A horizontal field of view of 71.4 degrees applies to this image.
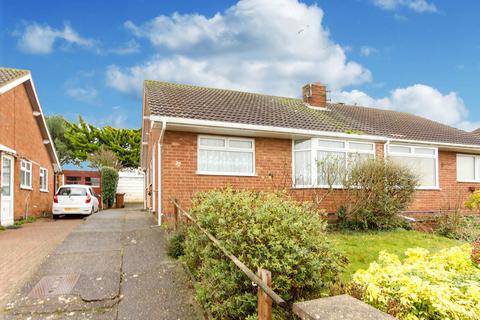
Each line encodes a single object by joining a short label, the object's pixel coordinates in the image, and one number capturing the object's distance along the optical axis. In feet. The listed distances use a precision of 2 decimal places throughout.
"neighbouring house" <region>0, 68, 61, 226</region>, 38.19
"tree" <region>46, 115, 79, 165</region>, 105.91
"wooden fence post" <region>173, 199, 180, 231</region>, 21.83
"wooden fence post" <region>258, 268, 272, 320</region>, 7.08
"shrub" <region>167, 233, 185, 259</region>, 19.48
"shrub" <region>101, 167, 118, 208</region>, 64.69
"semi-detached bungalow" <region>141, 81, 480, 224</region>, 30.73
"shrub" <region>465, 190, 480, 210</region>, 33.73
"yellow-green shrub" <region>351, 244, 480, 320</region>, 7.60
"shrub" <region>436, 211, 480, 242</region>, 29.22
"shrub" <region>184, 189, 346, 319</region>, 9.61
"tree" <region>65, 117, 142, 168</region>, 98.32
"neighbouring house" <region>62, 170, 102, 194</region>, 70.13
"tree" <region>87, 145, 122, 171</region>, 88.48
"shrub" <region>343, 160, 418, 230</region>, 29.17
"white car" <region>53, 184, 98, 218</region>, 45.52
